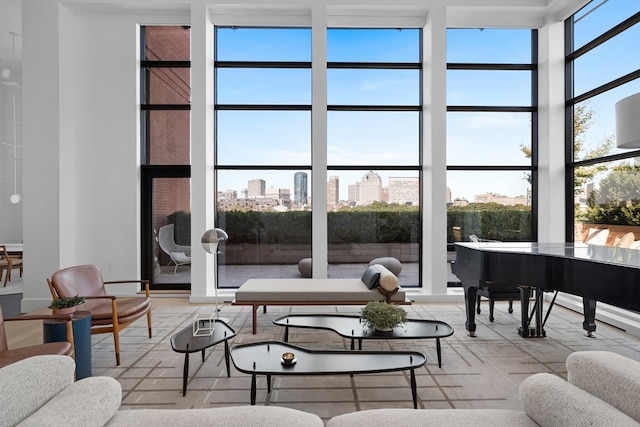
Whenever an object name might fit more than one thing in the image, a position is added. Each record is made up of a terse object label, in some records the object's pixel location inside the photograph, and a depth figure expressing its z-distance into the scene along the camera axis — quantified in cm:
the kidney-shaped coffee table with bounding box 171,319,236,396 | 283
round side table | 293
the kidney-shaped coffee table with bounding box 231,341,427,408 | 242
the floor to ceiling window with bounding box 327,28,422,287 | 629
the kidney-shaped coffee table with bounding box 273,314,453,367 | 317
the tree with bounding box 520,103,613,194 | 536
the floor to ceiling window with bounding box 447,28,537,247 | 632
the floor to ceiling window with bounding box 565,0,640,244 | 479
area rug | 274
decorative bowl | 252
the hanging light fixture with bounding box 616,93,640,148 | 272
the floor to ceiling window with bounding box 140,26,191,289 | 627
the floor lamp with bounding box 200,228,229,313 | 344
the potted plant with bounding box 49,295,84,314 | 310
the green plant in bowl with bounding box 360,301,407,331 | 318
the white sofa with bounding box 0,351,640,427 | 131
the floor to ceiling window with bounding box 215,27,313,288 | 627
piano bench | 461
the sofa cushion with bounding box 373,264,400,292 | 426
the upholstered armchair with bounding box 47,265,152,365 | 353
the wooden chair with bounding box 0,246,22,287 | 698
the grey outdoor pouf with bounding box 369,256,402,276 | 629
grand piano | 271
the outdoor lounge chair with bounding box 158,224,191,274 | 633
